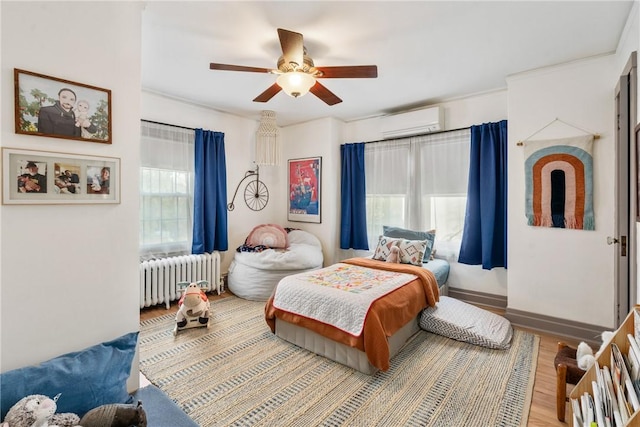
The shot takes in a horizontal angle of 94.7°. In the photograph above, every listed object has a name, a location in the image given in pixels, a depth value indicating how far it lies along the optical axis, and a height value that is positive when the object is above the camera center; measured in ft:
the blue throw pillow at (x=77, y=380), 3.59 -2.17
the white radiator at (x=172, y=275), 11.53 -2.64
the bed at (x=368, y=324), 7.34 -3.12
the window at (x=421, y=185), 12.80 +1.25
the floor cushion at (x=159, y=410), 4.12 -2.93
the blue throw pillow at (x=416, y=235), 12.63 -1.03
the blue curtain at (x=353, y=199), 15.39 +0.68
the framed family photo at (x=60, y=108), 4.03 +1.53
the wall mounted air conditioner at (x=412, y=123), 12.69 +4.00
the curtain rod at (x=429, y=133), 12.74 +3.57
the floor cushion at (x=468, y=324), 8.84 -3.61
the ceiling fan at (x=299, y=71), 7.19 +3.65
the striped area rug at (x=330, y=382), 6.04 -4.13
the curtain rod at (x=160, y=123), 12.03 +3.75
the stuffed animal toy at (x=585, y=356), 5.64 -2.86
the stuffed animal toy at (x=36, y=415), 3.26 -2.27
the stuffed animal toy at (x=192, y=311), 10.02 -3.40
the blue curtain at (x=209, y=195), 13.35 +0.82
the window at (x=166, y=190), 12.06 +0.97
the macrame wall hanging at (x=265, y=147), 14.69 +3.31
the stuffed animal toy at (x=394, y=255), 11.76 -1.73
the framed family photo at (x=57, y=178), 3.98 +0.50
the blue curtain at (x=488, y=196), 11.50 +0.60
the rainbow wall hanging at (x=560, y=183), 9.04 +0.93
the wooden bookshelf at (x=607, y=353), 4.50 -2.31
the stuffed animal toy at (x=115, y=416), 3.58 -2.54
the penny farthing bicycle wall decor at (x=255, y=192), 16.11 +1.15
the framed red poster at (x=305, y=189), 16.05 +1.28
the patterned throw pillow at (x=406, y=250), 11.67 -1.54
